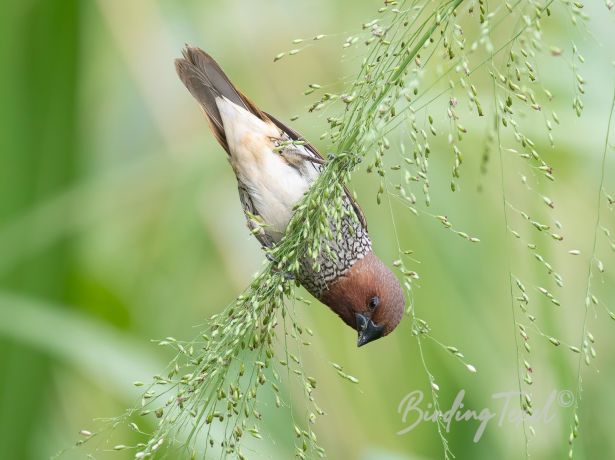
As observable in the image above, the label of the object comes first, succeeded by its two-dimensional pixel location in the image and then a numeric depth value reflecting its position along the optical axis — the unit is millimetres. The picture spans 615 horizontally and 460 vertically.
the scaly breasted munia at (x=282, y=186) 3690
